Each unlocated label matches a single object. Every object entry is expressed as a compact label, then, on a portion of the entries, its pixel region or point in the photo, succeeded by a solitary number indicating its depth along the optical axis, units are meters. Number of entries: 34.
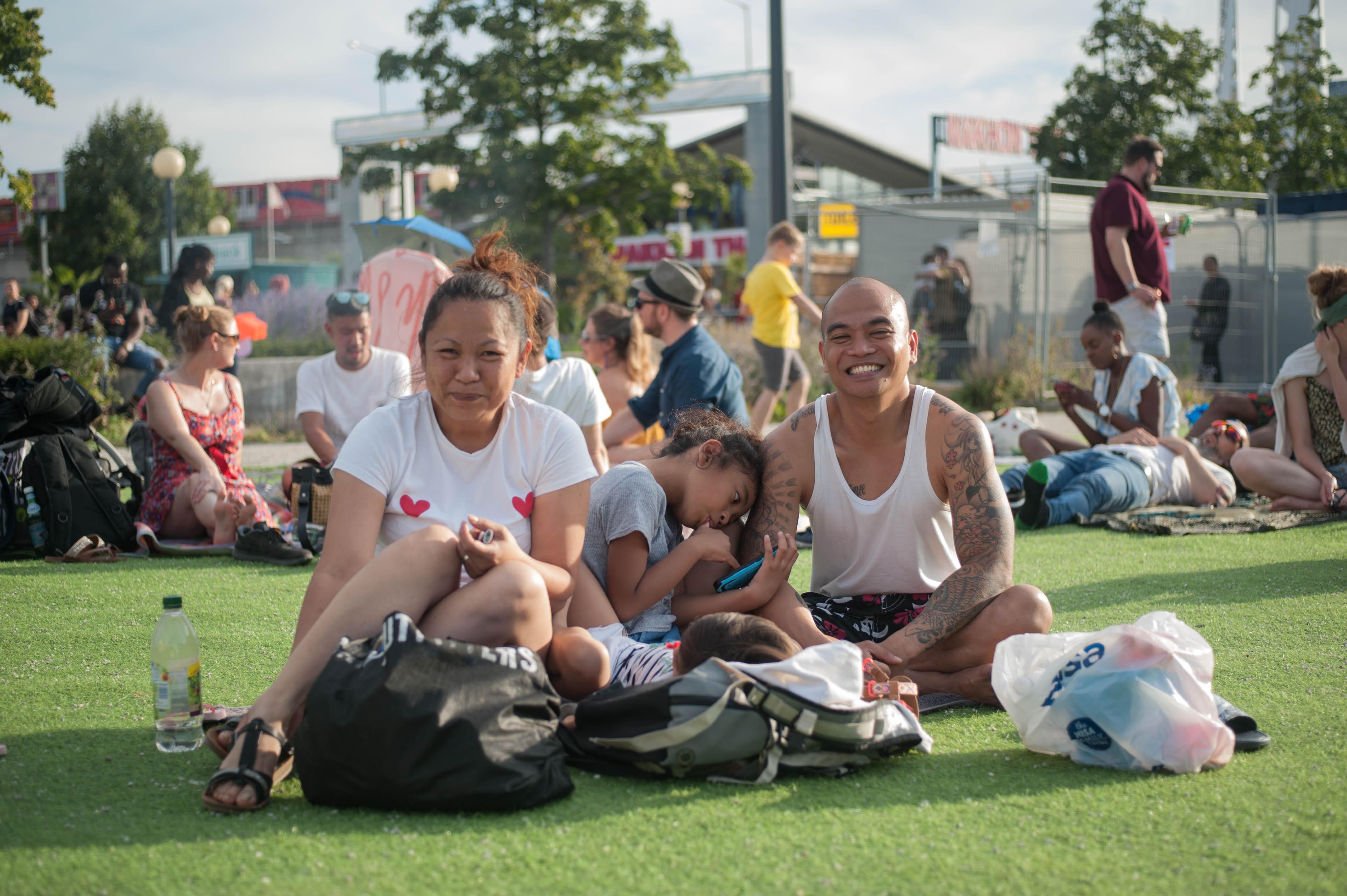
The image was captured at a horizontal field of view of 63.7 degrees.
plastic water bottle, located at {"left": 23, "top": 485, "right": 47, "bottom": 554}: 5.72
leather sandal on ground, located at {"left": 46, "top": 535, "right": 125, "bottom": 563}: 5.58
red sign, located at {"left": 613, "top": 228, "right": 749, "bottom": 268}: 29.75
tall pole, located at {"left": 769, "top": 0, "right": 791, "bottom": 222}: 11.26
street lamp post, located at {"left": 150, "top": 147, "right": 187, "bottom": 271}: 17.50
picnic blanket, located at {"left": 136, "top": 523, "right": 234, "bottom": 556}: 5.87
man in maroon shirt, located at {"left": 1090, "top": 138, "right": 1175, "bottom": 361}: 7.77
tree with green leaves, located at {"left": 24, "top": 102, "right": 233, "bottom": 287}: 40.81
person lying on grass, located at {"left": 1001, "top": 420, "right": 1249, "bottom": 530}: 6.62
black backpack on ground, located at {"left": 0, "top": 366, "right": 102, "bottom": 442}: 5.78
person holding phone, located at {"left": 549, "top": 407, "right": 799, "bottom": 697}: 3.23
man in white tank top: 3.20
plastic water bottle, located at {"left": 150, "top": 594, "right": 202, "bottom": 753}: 2.80
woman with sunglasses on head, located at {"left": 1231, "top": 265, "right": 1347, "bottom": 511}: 6.03
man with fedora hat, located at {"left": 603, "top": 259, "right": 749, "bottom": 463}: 6.17
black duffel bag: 2.27
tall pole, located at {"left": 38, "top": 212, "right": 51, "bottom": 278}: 36.56
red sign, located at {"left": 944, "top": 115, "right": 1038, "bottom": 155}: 29.94
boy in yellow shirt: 9.55
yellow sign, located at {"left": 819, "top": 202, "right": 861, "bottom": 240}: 15.57
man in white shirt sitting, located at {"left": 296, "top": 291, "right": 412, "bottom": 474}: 6.57
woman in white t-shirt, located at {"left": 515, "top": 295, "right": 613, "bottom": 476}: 5.99
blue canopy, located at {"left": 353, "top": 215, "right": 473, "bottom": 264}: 9.33
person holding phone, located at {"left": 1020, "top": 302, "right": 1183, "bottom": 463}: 7.26
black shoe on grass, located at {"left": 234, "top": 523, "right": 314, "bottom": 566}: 5.71
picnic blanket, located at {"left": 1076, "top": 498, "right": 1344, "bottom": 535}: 6.28
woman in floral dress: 6.02
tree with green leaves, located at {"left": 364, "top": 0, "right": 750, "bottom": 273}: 20.66
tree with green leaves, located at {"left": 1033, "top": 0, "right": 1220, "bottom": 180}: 24.45
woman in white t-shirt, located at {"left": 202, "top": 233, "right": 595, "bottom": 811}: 2.53
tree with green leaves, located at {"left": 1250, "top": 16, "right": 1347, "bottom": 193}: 22.69
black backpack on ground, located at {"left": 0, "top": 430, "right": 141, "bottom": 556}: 5.69
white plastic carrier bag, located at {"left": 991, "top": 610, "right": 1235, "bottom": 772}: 2.55
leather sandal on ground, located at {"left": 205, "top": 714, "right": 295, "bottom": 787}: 2.46
